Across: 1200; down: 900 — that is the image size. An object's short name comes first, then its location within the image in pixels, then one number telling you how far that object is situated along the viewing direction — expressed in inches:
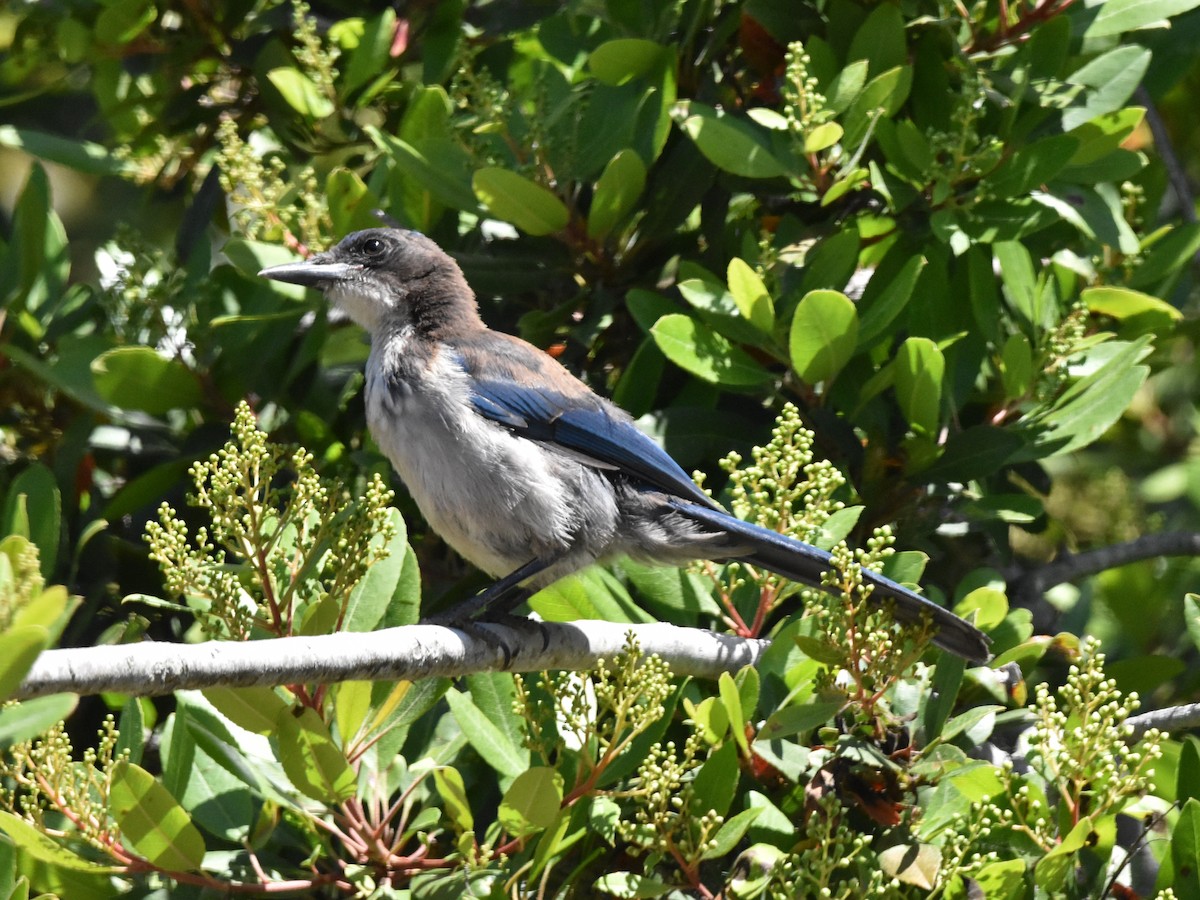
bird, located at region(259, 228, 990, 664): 310.3
